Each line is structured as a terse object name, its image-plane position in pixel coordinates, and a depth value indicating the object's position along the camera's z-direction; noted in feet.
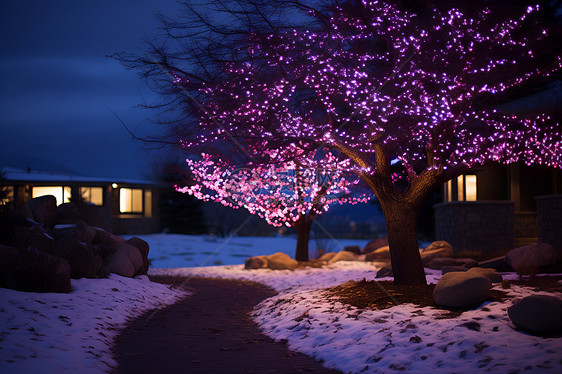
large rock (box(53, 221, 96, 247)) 36.91
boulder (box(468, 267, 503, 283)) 30.19
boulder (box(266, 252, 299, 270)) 60.08
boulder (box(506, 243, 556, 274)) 34.19
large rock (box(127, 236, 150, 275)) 43.73
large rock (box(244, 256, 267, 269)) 61.57
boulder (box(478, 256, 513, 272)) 38.52
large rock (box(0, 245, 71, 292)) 27.22
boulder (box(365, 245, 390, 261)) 64.49
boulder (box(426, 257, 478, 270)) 39.19
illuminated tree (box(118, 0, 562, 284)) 25.95
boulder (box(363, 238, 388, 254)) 74.41
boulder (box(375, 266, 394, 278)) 38.99
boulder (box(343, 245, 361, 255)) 78.52
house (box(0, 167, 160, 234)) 98.99
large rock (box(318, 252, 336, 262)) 68.32
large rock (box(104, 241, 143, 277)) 38.68
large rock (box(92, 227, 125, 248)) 41.06
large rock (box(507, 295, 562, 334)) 18.26
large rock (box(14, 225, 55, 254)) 32.09
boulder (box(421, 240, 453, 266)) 46.83
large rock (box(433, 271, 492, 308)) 22.93
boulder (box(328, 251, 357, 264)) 64.66
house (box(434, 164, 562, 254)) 53.88
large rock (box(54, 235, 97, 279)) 33.09
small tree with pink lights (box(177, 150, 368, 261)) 58.03
